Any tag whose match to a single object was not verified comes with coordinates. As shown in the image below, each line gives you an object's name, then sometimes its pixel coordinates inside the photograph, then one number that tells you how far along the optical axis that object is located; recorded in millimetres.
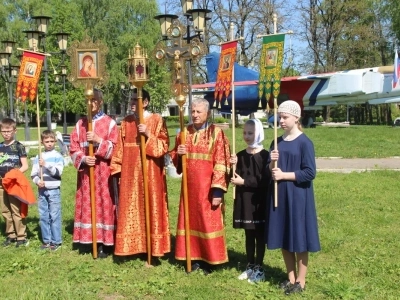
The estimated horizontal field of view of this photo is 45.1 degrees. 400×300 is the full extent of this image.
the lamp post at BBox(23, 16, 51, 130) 12639
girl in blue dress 4203
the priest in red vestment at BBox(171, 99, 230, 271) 4871
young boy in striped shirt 5867
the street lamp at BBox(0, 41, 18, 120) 18294
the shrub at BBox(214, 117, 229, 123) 43431
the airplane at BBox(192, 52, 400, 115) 23656
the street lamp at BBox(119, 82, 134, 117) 30691
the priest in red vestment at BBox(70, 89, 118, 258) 5613
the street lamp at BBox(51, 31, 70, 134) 15585
